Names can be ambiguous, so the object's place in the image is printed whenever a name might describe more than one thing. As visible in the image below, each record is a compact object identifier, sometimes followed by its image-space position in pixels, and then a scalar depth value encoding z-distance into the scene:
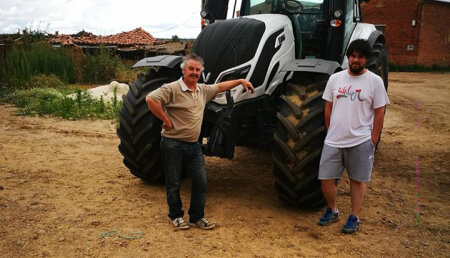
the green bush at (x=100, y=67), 13.55
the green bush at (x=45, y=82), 11.77
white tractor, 3.96
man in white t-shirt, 3.68
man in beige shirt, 3.68
